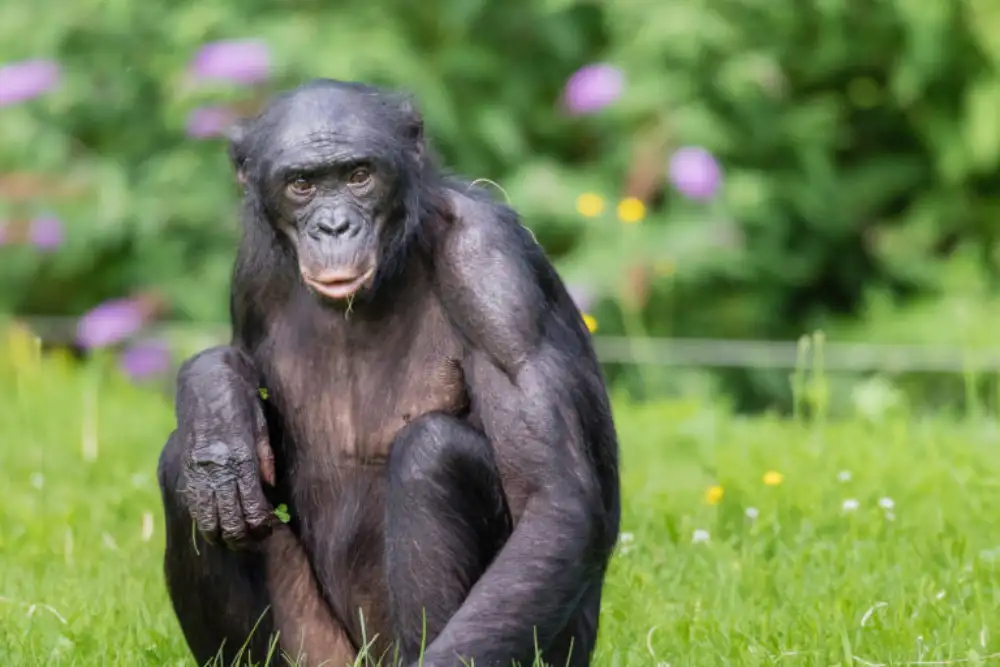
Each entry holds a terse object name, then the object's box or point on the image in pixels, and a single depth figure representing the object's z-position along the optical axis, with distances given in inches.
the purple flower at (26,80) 814.5
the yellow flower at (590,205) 670.5
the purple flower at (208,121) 782.5
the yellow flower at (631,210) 657.0
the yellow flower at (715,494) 426.9
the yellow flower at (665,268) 755.4
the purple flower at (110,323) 764.0
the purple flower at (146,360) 782.5
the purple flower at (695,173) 759.1
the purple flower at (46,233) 812.0
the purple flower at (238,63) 762.2
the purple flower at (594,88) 775.7
